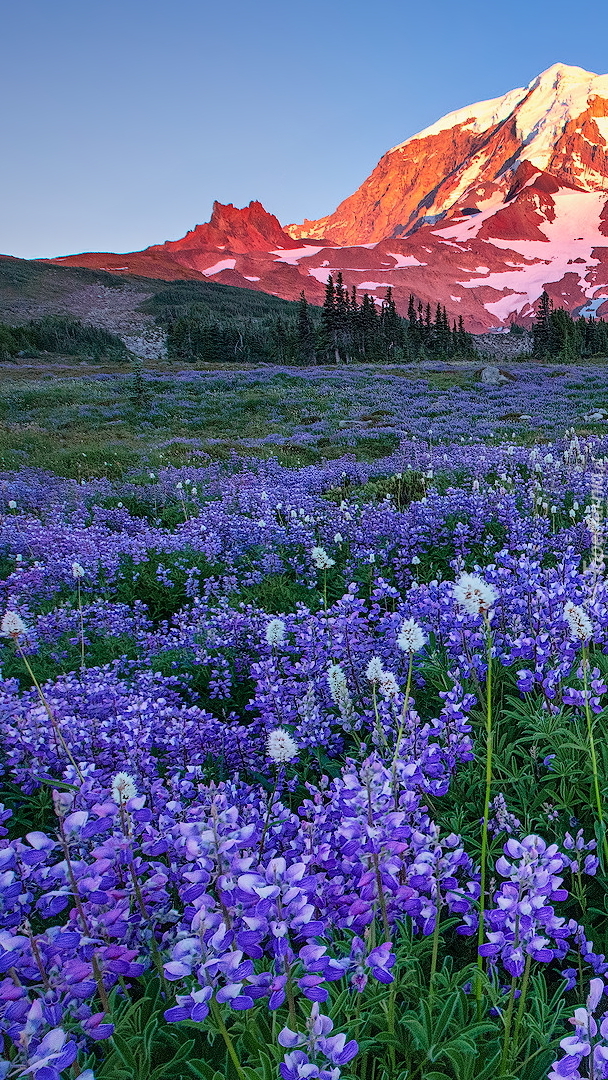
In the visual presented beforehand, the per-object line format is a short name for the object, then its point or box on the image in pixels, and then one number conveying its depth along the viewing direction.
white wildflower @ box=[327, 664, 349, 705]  2.62
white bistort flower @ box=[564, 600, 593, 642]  2.16
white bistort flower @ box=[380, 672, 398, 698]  2.37
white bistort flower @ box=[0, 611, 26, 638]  2.26
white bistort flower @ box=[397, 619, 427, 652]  2.16
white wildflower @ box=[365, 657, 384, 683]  2.20
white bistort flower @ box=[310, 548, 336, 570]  3.94
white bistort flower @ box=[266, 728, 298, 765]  1.70
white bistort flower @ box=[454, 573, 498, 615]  1.81
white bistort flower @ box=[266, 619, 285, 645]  3.16
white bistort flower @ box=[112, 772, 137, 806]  1.48
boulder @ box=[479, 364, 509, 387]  31.05
